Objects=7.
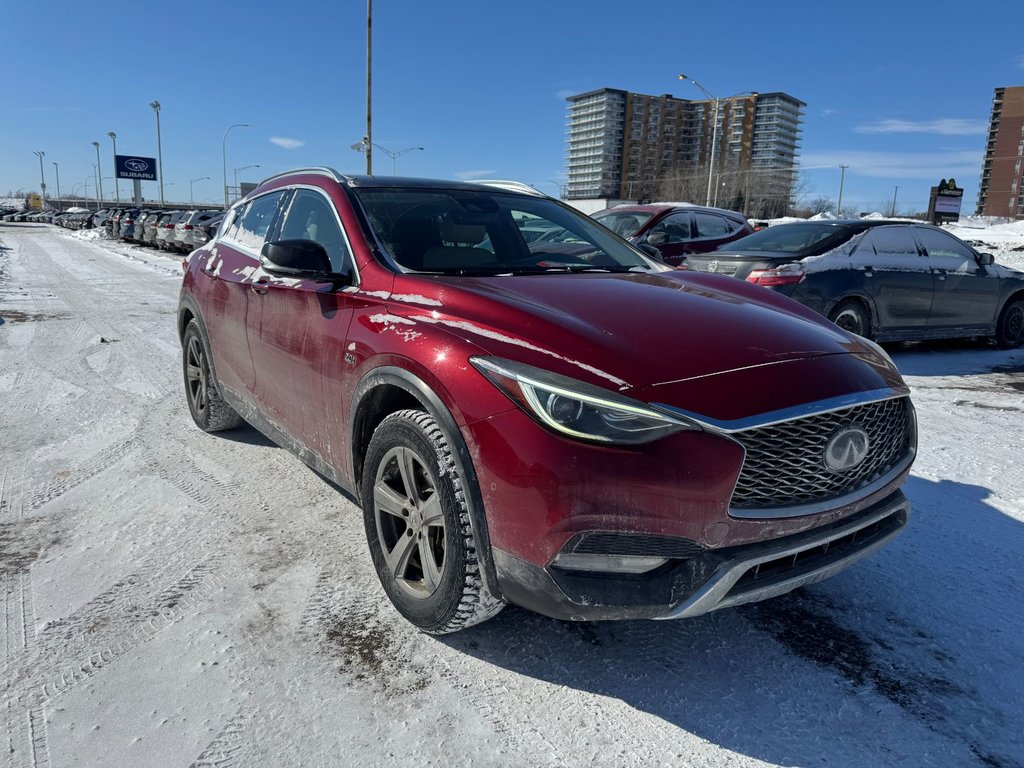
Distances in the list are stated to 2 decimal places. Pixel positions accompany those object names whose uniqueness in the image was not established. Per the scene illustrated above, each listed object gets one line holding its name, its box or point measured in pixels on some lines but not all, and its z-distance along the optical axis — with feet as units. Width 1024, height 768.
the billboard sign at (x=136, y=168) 274.98
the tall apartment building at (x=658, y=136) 415.03
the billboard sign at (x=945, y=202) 108.37
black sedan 23.98
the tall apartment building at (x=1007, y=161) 372.44
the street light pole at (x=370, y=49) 88.02
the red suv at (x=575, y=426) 6.85
